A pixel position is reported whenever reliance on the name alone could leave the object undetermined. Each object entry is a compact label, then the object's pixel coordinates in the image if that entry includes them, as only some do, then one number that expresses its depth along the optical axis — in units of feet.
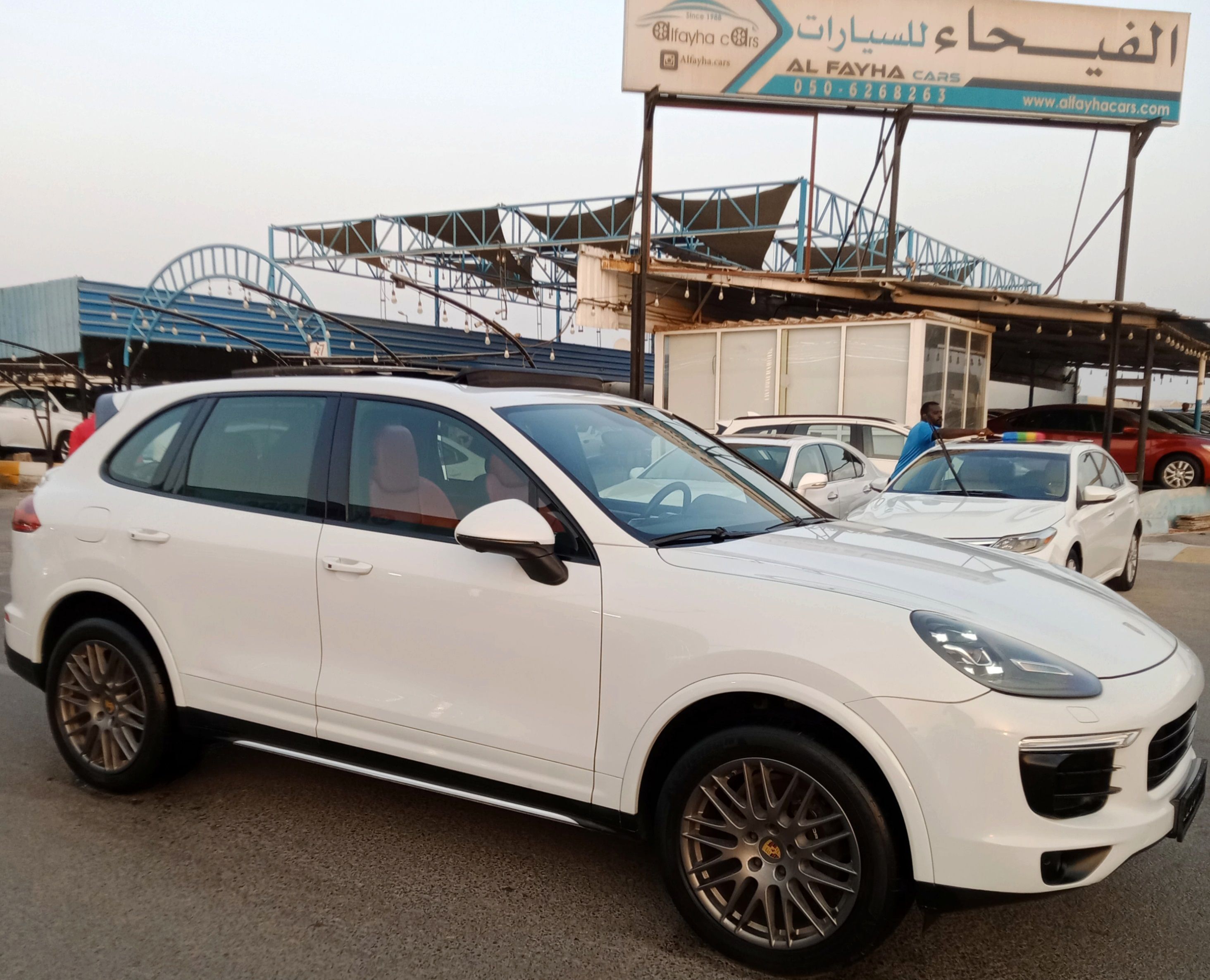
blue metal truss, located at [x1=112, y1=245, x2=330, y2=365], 104.06
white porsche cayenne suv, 7.80
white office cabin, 52.06
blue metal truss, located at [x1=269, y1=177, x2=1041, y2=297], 77.36
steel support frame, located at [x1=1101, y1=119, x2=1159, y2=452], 50.29
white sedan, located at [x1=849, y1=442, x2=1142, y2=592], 22.57
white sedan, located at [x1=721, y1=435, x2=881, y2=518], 30.40
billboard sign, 51.70
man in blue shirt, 29.81
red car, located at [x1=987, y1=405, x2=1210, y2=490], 53.67
